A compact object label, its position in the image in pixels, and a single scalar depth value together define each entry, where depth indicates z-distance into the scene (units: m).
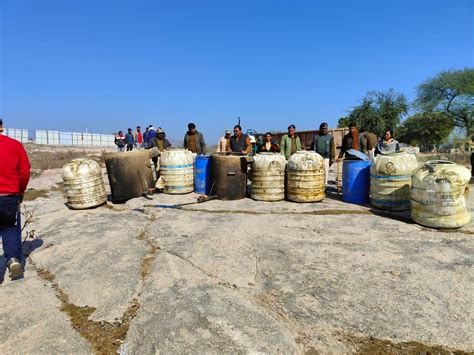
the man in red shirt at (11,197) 3.78
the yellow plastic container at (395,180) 6.25
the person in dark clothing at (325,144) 8.29
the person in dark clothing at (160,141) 9.63
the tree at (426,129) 35.34
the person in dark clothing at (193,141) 9.43
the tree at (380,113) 30.83
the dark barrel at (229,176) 7.49
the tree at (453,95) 33.31
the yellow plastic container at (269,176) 7.32
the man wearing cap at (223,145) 10.01
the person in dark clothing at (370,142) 8.91
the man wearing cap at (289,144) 8.75
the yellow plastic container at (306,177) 7.09
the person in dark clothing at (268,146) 8.69
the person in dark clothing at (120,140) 18.62
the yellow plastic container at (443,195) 5.07
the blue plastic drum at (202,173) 8.08
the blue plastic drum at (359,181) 7.07
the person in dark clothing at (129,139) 18.24
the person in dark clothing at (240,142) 8.69
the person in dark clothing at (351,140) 8.37
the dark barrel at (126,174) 7.55
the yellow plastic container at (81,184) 6.94
